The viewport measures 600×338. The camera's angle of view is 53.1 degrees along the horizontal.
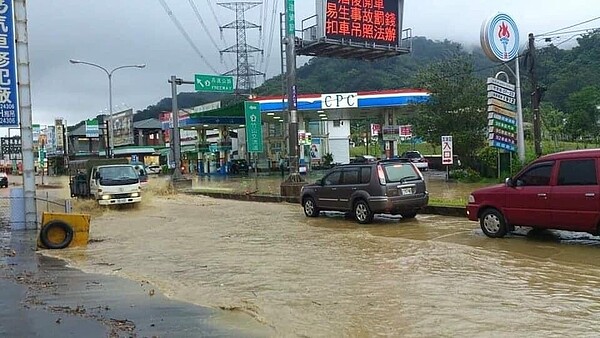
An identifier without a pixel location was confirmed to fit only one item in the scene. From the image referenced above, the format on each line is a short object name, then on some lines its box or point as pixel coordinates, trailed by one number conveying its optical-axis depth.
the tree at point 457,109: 30.64
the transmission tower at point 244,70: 75.38
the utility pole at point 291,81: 24.48
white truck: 23.25
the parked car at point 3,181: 48.60
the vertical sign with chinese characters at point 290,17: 24.98
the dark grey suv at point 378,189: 15.13
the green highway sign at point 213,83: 33.78
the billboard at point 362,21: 30.22
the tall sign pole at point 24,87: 15.92
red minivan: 10.37
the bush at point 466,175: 28.91
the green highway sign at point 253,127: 30.58
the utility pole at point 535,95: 26.16
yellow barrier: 12.95
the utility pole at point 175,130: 35.97
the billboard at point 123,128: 80.75
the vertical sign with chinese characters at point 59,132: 78.50
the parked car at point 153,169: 69.40
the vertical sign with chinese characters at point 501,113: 21.39
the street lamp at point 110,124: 48.09
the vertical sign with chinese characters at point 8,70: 15.88
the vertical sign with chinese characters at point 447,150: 23.84
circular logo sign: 21.30
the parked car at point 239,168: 55.97
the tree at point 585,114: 50.03
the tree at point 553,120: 49.53
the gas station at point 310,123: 44.12
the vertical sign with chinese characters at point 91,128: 58.38
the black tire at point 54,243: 12.88
